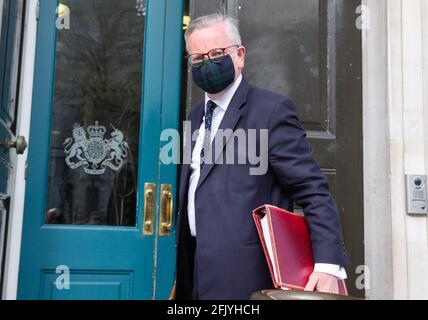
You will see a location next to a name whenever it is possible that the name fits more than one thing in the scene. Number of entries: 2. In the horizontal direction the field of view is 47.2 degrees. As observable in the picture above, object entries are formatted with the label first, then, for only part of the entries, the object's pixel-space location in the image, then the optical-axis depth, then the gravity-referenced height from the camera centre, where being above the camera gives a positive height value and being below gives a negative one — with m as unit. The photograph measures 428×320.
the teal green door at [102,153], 2.54 +0.34
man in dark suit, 1.52 +0.10
